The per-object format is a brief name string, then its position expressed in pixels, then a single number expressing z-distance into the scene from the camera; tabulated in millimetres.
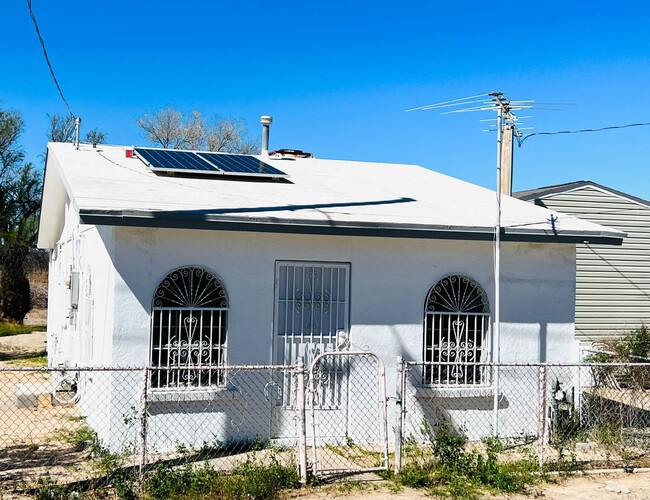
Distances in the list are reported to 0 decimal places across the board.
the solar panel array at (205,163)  11523
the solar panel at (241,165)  11852
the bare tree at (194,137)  40344
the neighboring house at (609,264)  16656
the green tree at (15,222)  28656
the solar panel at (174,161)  11453
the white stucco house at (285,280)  9266
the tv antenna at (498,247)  10234
